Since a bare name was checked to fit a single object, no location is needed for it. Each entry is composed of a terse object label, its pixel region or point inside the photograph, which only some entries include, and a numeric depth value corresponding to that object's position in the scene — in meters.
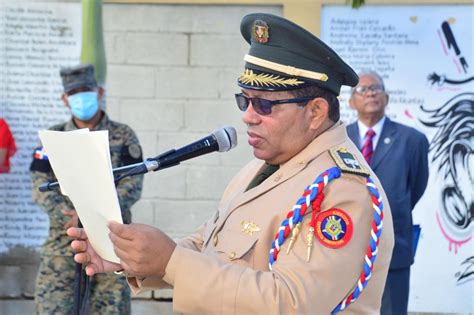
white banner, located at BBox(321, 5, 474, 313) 10.40
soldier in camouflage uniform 8.72
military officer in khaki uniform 3.68
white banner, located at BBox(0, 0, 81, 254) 10.88
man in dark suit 8.77
